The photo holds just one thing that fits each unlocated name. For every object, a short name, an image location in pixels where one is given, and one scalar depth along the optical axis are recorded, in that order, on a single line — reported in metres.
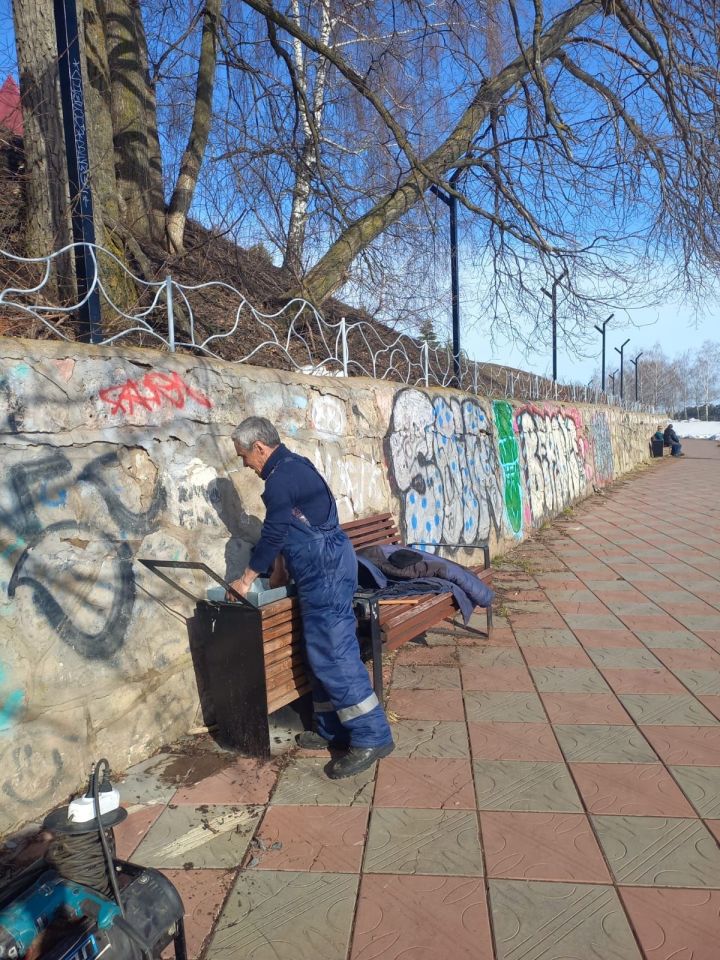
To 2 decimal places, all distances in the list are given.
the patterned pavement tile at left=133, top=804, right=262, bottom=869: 2.63
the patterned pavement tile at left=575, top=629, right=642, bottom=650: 4.97
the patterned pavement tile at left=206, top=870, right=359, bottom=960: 2.17
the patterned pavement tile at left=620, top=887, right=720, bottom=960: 2.09
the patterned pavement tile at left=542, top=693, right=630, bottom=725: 3.74
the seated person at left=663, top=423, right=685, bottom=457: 31.71
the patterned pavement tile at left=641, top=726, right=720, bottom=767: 3.24
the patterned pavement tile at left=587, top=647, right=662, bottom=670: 4.52
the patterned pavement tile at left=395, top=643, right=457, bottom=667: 4.75
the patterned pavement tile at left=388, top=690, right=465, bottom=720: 3.88
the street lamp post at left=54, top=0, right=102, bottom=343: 3.76
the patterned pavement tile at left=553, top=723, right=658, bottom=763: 3.30
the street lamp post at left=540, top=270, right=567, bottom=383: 7.95
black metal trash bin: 3.34
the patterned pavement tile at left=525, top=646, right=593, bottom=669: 4.61
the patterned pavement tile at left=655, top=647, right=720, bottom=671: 4.46
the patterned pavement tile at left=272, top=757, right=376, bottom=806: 3.04
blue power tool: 1.60
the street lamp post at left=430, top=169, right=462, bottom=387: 8.64
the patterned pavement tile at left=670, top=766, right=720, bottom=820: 2.83
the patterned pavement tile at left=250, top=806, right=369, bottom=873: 2.59
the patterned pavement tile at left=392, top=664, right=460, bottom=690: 4.32
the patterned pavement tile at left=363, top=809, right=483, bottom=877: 2.54
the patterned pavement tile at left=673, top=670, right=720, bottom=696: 4.05
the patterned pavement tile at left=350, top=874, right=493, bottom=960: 2.14
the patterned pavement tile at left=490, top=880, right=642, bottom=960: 2.12
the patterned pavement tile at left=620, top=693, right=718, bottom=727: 3.66
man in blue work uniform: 3.28
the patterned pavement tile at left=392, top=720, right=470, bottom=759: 3.44
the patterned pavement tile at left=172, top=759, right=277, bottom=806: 3.06
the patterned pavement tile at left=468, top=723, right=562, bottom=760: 3.38
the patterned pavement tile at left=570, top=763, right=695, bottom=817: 2.85
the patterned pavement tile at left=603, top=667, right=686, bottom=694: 4.11
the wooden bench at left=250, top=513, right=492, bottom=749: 3.39
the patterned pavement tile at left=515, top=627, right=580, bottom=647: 5.04
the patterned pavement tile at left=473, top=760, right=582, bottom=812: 2.93
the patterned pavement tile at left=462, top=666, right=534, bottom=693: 4.24
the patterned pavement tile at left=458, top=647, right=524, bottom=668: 4.67
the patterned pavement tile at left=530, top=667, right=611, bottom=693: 4.17
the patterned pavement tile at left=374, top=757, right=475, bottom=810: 2.99
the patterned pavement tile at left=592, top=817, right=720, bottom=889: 2.43
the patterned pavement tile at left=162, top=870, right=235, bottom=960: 2.24
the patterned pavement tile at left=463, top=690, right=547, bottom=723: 3.80
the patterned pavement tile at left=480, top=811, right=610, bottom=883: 2.49
